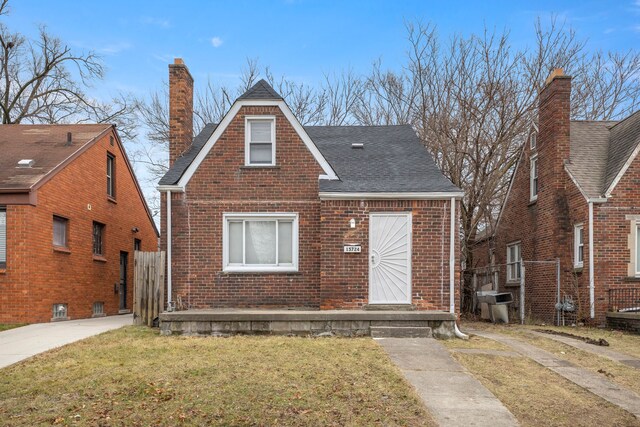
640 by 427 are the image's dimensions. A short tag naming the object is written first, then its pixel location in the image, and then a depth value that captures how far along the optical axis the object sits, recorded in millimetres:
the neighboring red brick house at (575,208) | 14250
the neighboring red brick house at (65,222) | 13398
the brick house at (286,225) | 11766
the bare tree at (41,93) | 29641
